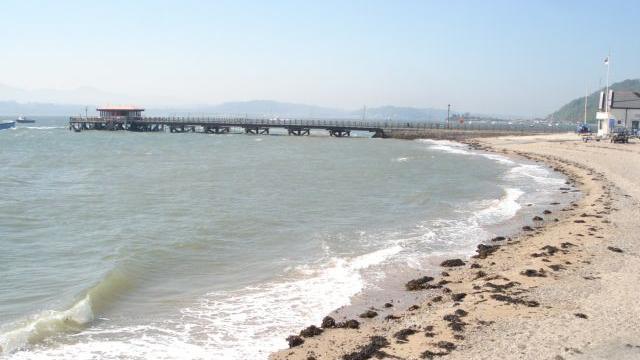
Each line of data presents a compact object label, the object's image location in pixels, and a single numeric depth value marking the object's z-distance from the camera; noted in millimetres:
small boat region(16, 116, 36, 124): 187262
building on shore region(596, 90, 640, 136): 66062
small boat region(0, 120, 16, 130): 123375
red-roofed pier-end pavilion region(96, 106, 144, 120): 105125
